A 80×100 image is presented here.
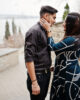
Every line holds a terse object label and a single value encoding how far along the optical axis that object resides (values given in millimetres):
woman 1391
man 1317
